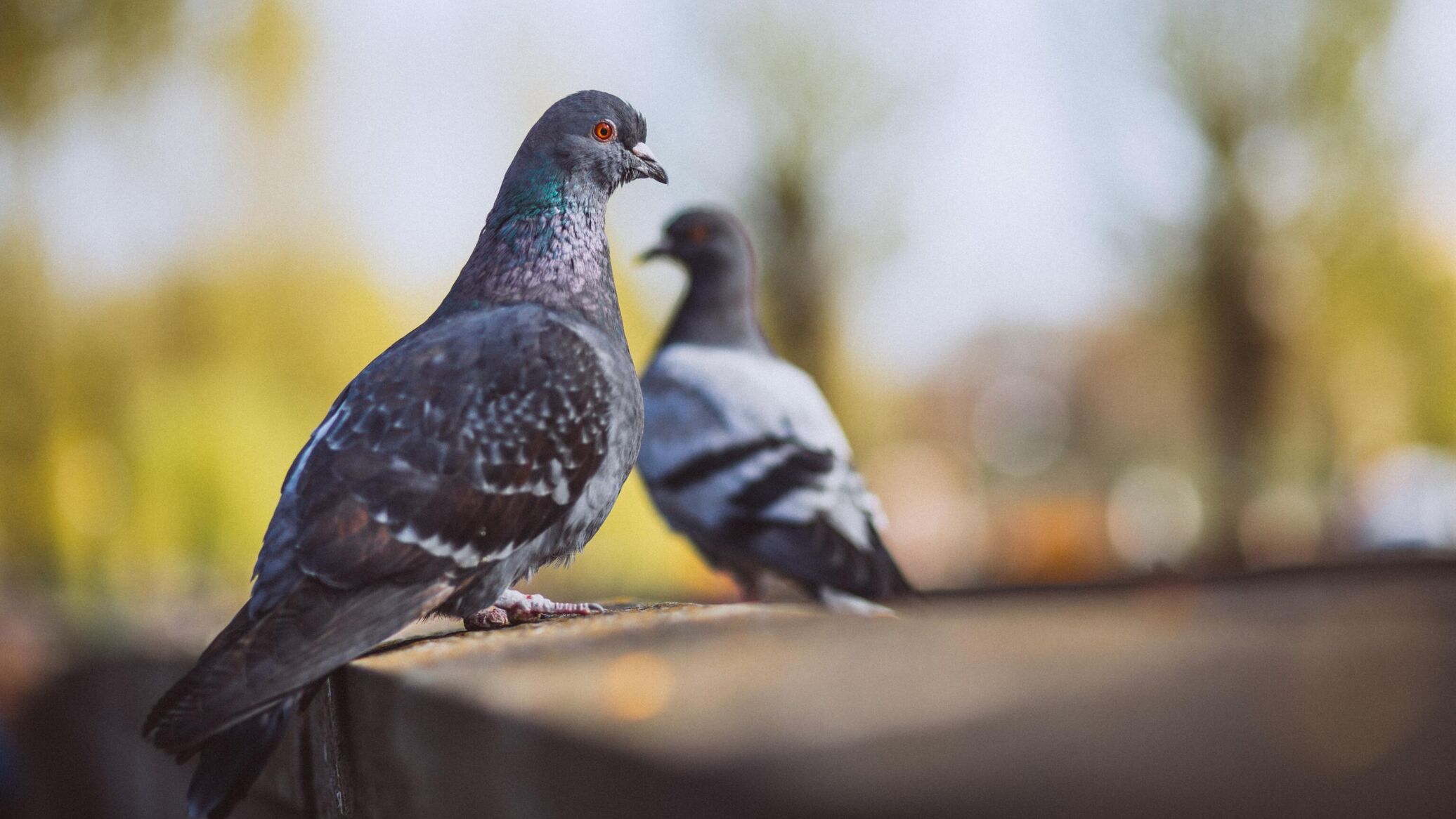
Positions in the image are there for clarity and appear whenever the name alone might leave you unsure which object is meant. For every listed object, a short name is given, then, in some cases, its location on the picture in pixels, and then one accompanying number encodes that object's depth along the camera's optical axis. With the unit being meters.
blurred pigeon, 3.79
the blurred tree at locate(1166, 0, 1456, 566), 10.82
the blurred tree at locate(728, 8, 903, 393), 11.39
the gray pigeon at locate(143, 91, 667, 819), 1.83
